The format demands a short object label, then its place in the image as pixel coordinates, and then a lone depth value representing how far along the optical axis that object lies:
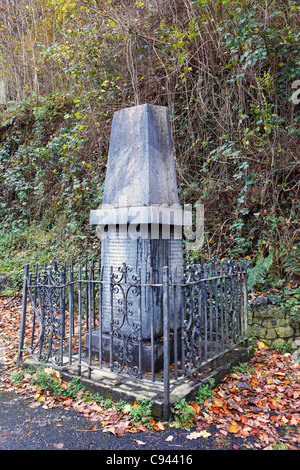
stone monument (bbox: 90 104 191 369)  3.69
